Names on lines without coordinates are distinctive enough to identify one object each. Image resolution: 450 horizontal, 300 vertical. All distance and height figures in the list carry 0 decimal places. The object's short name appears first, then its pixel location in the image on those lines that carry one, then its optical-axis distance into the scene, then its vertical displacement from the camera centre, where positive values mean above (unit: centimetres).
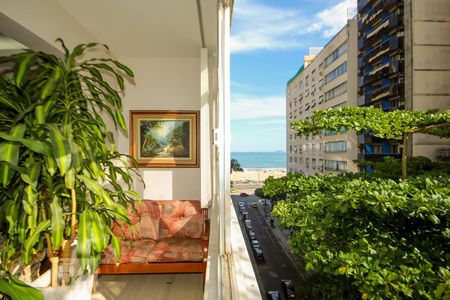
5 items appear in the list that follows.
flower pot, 128 -70
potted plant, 109 -8
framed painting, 348 +13
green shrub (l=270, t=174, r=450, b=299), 124 -56
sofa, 226 -90
